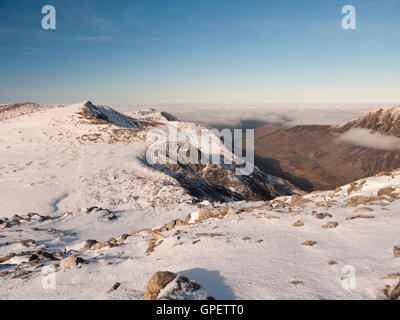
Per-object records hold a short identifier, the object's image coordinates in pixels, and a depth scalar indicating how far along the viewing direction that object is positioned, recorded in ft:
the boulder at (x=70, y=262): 24.31
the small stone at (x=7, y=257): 30.37
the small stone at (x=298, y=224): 28.04
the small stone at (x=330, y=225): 25.83
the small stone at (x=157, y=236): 31.96
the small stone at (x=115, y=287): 17.42
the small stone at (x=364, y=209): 28.79
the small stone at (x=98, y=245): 33.32
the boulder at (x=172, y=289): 14.02
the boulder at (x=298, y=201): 39.94
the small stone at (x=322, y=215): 29.11
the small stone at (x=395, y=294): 13.10
